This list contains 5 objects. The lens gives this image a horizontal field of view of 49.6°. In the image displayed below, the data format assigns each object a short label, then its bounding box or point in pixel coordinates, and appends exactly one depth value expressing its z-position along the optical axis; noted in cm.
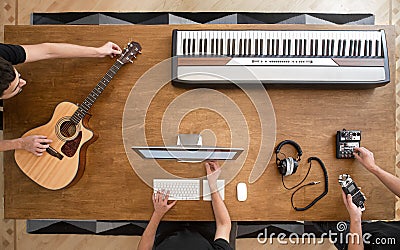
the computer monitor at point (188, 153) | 187
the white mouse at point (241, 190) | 199
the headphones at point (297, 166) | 197
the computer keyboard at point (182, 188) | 200
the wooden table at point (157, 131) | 199
